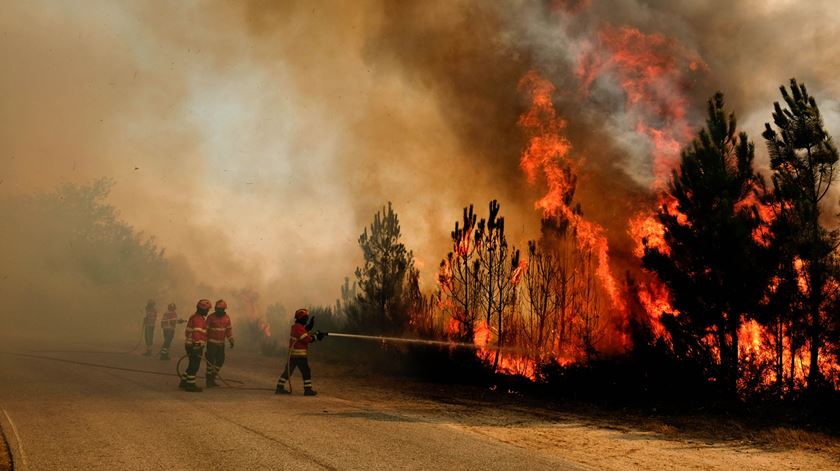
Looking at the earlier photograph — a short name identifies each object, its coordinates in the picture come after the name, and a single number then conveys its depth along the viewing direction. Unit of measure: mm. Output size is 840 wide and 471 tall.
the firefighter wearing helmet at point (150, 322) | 22314
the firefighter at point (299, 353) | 12453
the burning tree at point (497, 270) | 18172
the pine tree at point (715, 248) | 12562
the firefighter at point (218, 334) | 13914
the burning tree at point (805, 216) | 11938
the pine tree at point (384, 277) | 22656
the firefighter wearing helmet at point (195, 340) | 12336
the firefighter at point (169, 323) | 20636
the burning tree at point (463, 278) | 18734
